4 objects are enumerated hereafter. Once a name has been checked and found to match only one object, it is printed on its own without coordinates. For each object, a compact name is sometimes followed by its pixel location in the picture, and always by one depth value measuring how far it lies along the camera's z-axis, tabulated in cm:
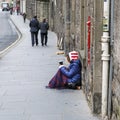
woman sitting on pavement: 1300
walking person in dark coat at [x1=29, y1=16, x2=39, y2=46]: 2823
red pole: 1076
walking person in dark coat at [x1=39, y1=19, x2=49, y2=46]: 2769
